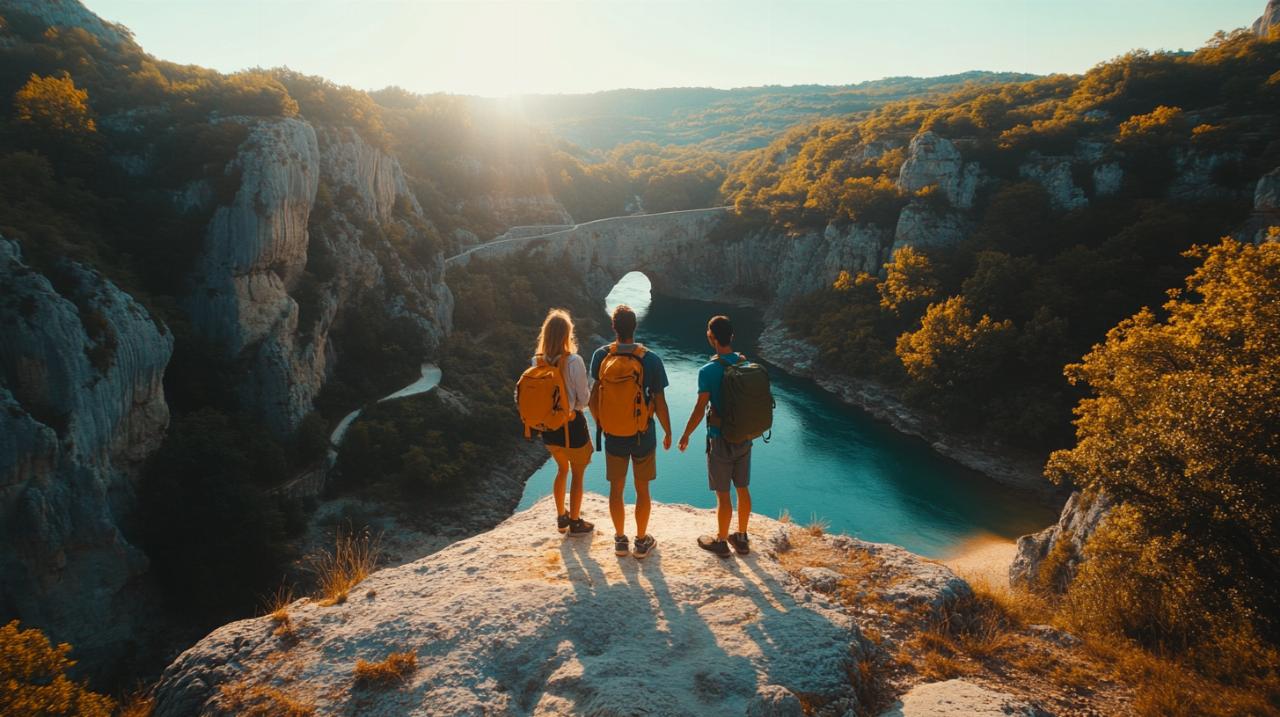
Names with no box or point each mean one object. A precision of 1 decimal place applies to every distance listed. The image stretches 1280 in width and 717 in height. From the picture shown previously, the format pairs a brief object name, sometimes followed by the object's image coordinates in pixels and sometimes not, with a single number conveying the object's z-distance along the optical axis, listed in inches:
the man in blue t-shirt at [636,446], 235.6
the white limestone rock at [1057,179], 1434.5
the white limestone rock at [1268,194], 1076.5
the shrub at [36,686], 199.6
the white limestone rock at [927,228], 1578.5
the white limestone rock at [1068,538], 466.0
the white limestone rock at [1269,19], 1919.3
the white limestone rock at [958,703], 171.9
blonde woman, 245.4
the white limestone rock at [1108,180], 1393.9
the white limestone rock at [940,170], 1617.9
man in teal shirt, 236.4
